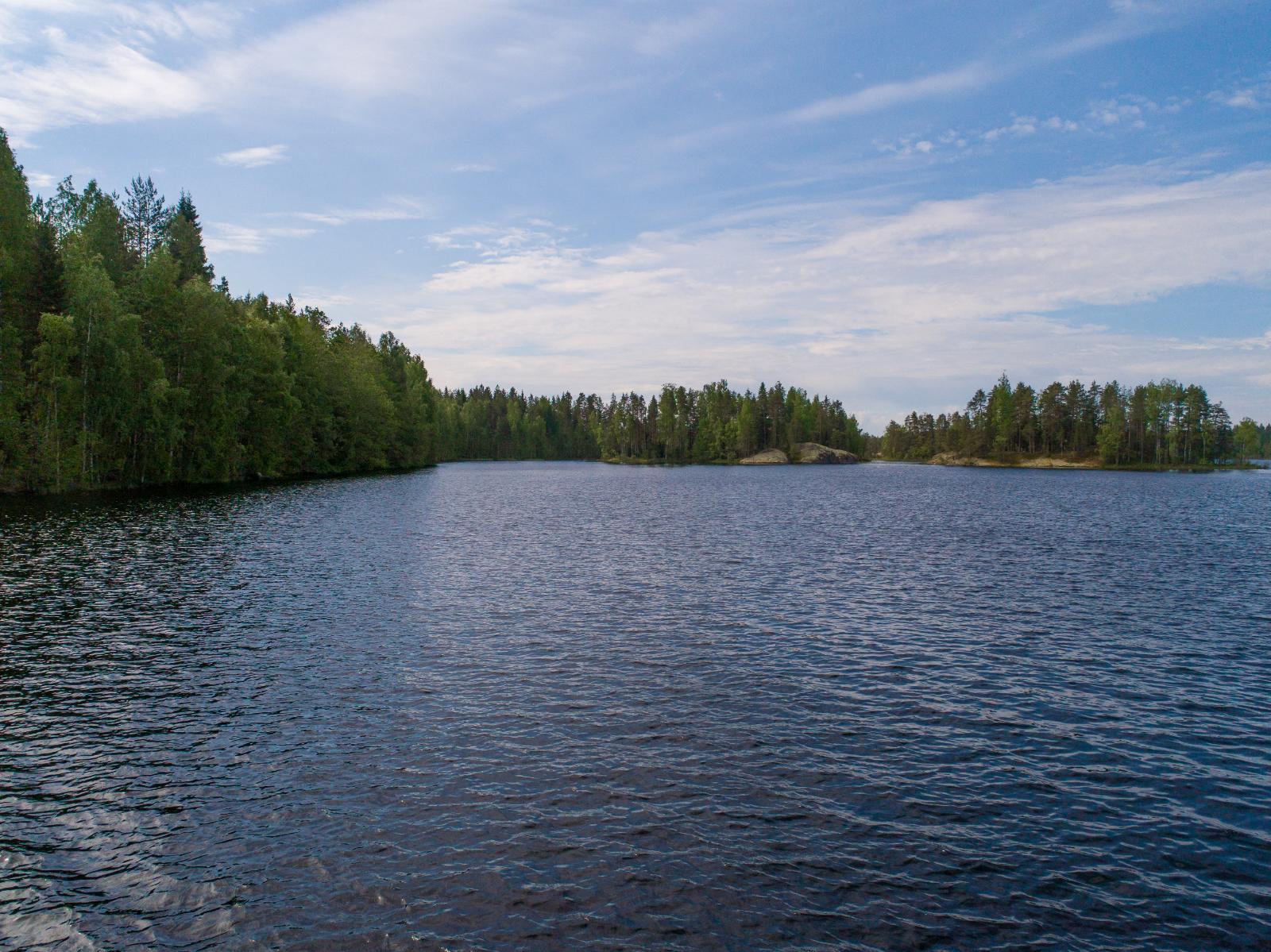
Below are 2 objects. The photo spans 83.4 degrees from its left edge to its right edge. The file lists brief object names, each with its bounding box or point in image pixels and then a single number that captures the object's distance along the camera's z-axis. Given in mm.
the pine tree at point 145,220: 112000
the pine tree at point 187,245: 107956
